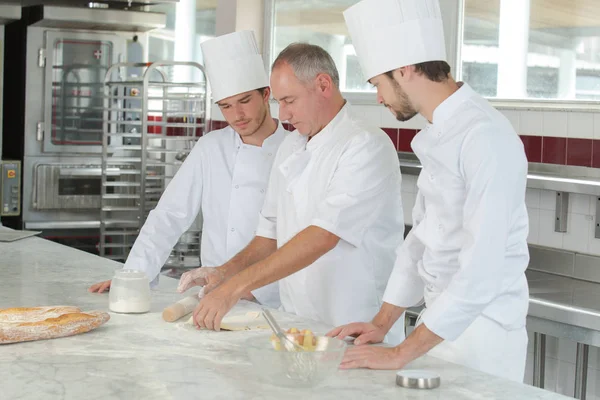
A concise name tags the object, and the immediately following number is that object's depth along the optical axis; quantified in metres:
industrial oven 5.75
